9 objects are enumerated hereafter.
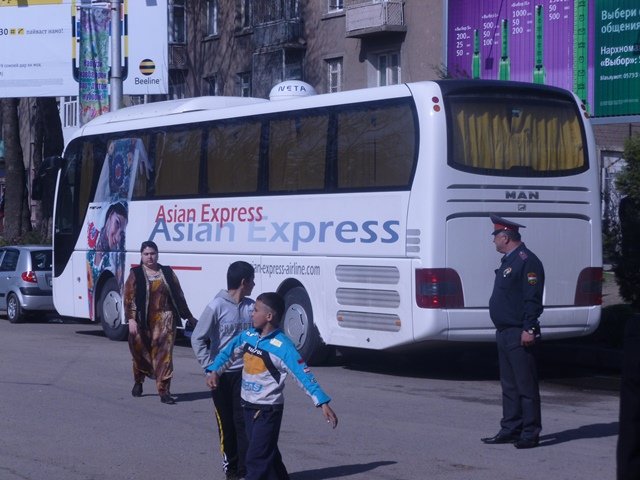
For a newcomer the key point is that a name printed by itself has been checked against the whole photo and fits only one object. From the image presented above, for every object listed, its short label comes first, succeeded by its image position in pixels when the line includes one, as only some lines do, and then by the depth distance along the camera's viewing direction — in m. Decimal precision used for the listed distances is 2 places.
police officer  9.48
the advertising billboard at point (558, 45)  23.09
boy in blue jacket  7.20
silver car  23.41
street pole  25.42
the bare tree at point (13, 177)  34.03
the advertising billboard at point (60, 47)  28.14
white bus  13.54
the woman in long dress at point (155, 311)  12.00
